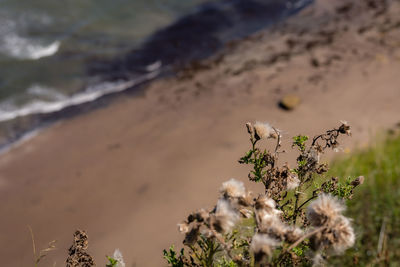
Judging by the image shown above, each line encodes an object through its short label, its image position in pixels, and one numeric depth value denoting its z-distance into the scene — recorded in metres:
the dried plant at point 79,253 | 2.04
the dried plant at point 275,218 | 1.55
